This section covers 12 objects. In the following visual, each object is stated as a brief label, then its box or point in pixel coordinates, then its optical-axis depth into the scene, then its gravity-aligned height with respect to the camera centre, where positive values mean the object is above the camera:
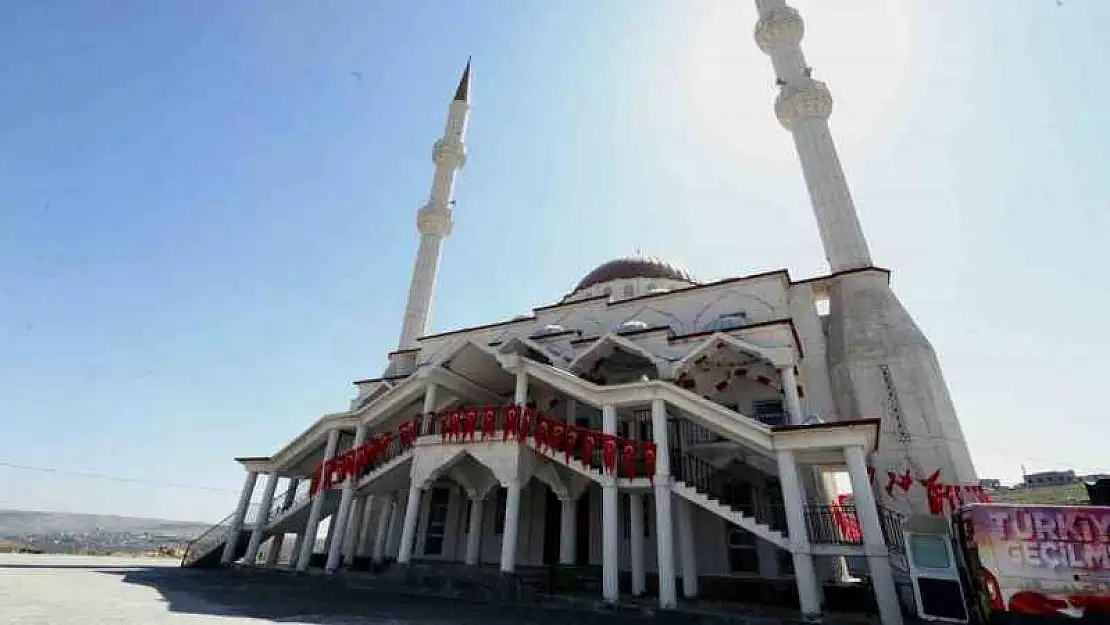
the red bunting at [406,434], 16.78 +3.54
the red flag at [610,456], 13.34 +2.51
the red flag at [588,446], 13.75 +2.81
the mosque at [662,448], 12.69 +3.05
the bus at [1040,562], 7.53 +0.27
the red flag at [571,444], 14.16 +2.95
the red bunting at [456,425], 15.55 +3.59
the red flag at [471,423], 15.33 +3.62
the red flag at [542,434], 14.58 +3.24
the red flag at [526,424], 14.62 +3.52
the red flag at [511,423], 14.75 +3.52
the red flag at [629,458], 13.20 +2.47
